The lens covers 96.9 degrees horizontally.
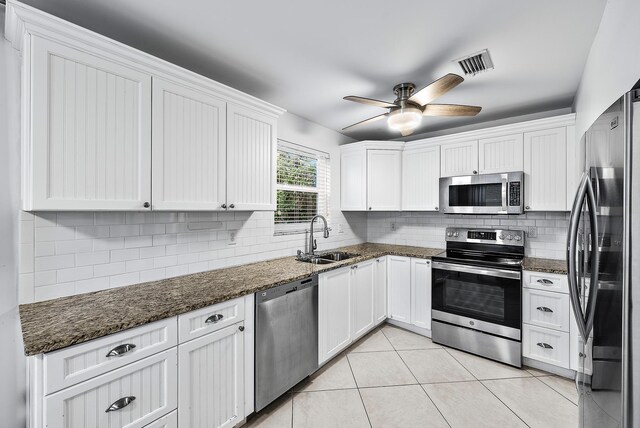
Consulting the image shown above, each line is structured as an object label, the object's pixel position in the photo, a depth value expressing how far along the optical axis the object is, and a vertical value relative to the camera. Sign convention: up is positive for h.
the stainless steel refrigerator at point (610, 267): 0.87 -0.19
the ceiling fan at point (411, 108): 2.19 +0.88
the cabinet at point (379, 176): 3.71 +0.51
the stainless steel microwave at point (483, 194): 2.89 +0.23
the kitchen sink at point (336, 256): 3.25 -0.47
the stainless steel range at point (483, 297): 2.63 -0.81
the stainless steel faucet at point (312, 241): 3.12 -0.29
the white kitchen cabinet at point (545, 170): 2.74 +0.45
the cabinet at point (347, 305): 2.53 -0.90
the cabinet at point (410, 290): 3.19 -0.88
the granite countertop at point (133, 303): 1.19 -0.49
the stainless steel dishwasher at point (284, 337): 1.95 -0.92
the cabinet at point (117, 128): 1.32 +0.50
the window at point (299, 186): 3.15 +0.34
